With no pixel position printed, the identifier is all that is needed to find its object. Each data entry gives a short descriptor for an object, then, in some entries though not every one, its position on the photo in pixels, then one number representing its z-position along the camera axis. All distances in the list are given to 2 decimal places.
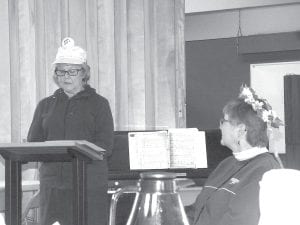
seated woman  4.43
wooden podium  2.38
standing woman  4.74
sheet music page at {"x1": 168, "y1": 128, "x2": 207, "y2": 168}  5.93
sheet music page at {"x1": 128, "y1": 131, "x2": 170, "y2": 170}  5.95
